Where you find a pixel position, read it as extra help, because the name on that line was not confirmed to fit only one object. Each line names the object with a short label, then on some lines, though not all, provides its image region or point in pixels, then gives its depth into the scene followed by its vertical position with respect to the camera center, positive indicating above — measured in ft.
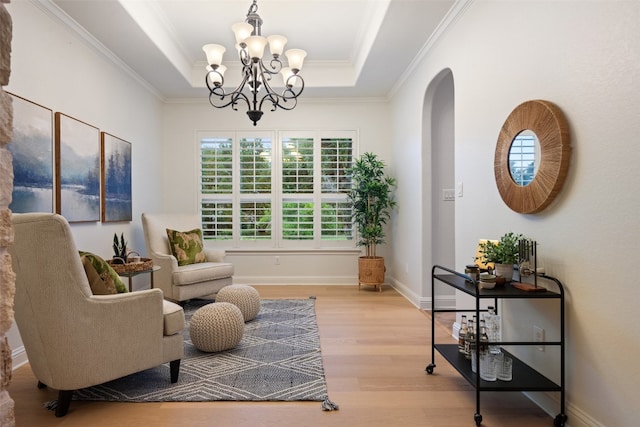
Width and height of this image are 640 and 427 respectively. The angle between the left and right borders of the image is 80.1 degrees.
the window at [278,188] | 18.75 +1.09
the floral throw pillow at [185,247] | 14.52 -1.43
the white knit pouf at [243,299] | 11.82 -2.77
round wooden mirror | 6.31 +0.99
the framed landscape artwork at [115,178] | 13.03 +1.14
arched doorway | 13.76 +1.10
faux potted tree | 16.74 +0.11
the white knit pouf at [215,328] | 9.34 -2.92
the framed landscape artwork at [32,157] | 8.91 +1.32
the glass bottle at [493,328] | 7.23 -2.24
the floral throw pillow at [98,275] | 7.04 -1.22
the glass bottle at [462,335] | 7.88 -2.63
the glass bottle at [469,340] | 7.53 -2.60
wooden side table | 10.65 -1.79
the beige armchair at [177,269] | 13.46 -2.16
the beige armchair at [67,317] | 6.25 -1.92
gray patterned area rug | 7.38 -3.60
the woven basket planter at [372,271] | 16.71 -2.67
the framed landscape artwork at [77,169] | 10.54 +1.22
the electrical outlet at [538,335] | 6.91 -2.29
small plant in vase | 11.41 -1.25
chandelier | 9.90 +4.28
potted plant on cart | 7.04 -0.83
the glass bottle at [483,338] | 6.77 -2.30
